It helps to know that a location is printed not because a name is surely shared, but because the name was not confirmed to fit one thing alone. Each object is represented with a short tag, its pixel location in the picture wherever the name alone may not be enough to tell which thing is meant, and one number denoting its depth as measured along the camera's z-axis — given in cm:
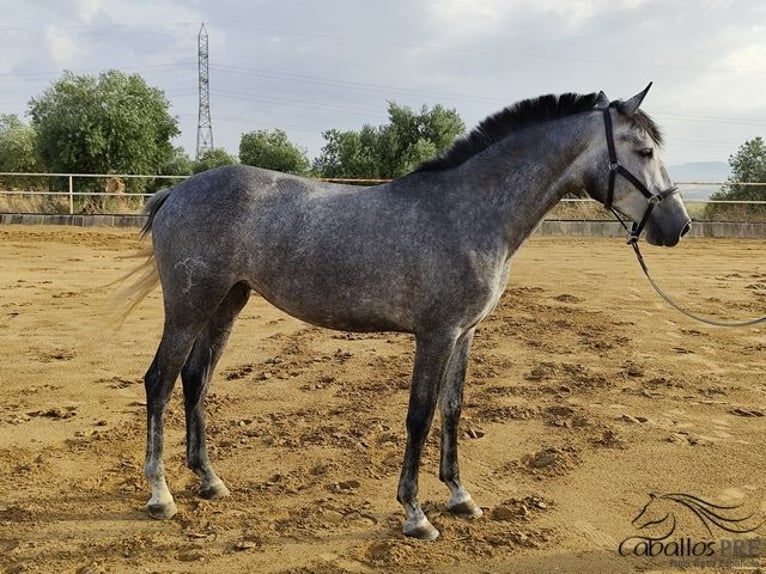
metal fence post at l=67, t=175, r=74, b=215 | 2087
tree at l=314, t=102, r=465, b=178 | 3025
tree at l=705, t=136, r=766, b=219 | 2222
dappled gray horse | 341
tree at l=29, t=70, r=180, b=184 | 2497
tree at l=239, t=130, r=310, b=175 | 3850
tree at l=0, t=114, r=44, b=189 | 4038
